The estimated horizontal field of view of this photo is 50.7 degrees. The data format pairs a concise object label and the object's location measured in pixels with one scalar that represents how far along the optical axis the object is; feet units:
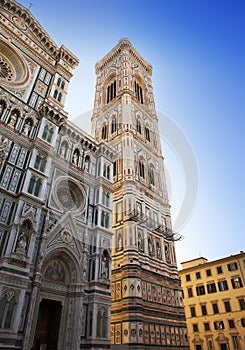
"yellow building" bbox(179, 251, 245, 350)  96.48
